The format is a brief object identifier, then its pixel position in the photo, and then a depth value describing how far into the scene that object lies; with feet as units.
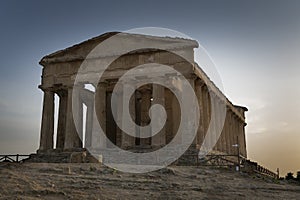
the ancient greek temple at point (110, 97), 102.89
